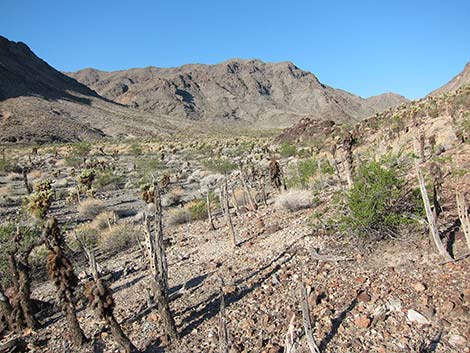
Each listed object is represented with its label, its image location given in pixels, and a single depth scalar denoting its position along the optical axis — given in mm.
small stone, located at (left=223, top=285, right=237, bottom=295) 7090
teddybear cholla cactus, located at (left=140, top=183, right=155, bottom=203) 16578
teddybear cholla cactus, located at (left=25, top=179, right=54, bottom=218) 15391
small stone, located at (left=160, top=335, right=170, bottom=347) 5883
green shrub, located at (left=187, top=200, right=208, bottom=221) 14252
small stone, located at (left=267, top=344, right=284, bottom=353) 5285
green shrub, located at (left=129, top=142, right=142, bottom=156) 41031
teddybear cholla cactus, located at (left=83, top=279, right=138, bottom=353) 5676
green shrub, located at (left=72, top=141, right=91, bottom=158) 38312
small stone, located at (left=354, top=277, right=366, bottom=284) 6523
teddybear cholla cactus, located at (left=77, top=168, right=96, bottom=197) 20156
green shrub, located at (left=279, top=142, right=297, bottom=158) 31281
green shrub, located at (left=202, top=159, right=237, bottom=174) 25248
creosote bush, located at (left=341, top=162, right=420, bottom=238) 7418
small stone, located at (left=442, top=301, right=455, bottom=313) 5383
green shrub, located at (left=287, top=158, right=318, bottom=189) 15047
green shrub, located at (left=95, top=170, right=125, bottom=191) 22891
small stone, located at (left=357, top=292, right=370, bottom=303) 6016
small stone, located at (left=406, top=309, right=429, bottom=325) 5324
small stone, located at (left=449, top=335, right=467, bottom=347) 4824
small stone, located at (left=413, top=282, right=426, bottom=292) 5897
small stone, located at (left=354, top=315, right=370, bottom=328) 5473
